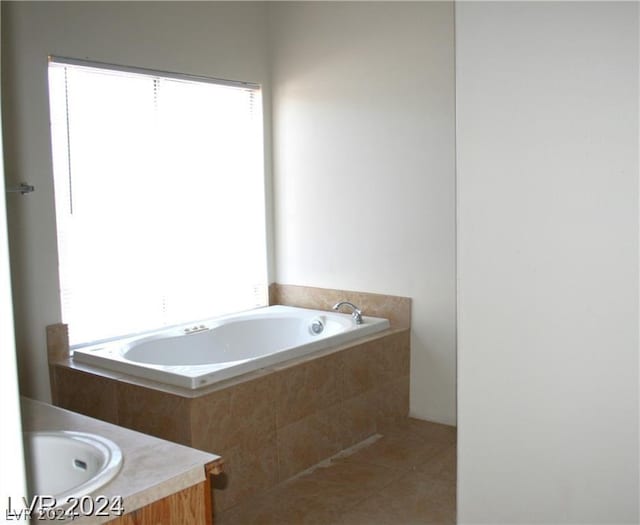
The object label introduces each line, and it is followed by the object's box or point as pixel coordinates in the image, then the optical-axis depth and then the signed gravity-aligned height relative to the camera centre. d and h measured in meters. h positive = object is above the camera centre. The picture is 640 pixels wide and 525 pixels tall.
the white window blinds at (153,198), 3.38 +0.08
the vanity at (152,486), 1.40 -0.60
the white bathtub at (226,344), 2.91 -0.70
